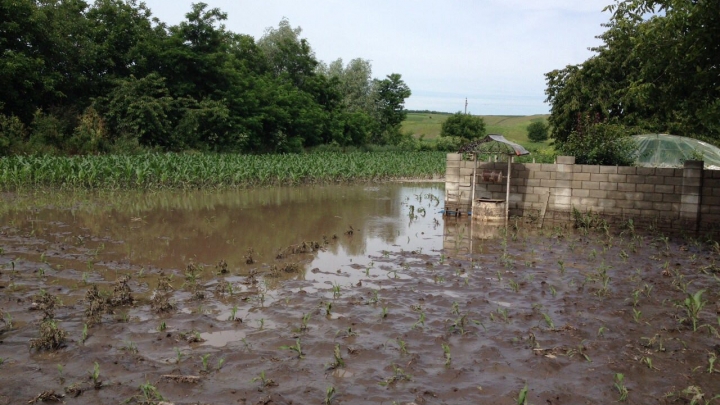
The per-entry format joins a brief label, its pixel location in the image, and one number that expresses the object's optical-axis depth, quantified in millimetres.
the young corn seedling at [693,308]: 5988
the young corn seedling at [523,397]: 4250
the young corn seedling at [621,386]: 4421
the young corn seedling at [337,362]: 4996
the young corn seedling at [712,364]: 4859
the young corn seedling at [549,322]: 6027
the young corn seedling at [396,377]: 4659
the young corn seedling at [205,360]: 4854
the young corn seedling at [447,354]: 5066
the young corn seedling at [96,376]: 4491
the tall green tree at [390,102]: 58594
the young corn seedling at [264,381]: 4598
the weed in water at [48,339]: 5184
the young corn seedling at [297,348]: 5207
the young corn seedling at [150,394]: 4252
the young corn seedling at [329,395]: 4324
